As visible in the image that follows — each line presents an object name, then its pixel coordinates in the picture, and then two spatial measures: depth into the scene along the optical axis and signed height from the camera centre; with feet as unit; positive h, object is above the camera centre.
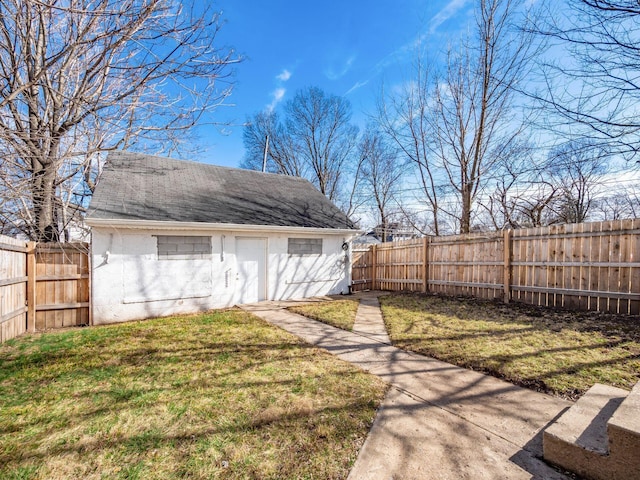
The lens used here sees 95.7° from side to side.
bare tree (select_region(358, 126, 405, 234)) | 72.18 +15.67
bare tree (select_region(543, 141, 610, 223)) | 39.40 +6.08
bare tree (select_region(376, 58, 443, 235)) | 41.06 +16.55
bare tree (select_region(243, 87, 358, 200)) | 75.82 +25.93
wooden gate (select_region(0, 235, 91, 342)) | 16.42 -3.59
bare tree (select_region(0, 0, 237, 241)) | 10.36 +6.53
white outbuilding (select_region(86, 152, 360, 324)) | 21.21 -0.67
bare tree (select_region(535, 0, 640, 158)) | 11.96 +7.46
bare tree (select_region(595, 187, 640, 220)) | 49.73 +5.44
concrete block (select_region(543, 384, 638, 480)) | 6.01 -4.64
